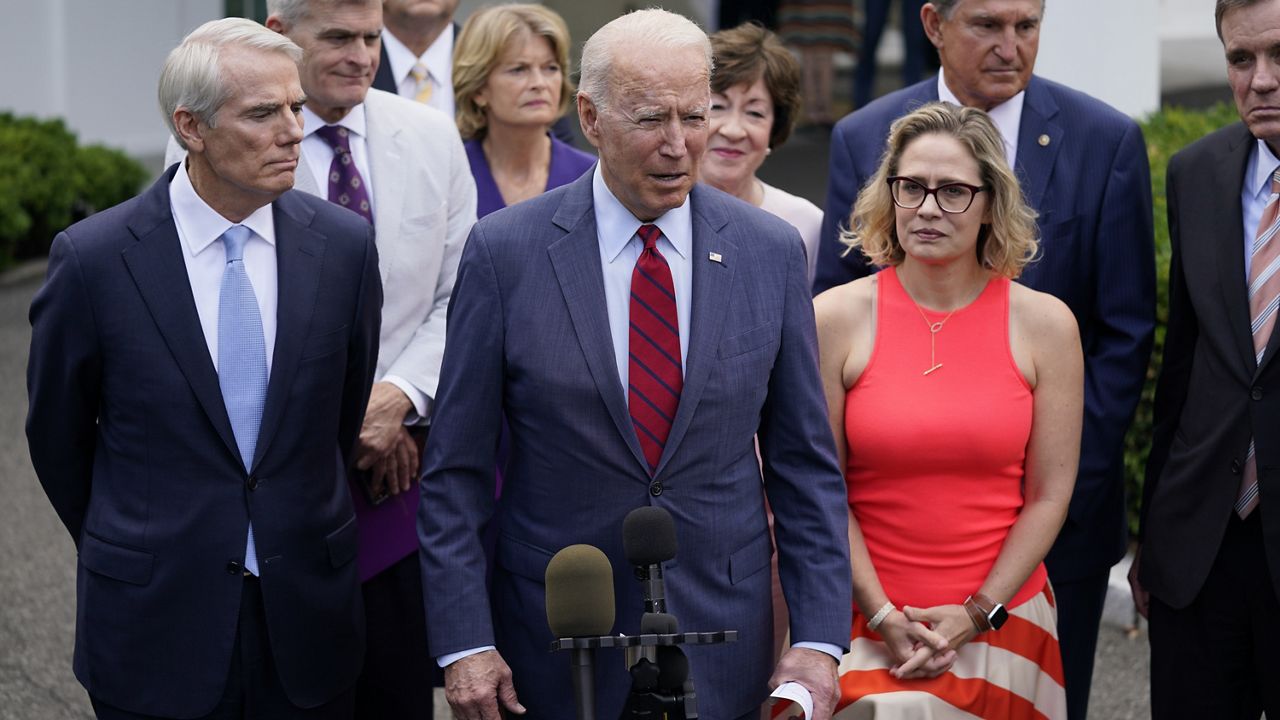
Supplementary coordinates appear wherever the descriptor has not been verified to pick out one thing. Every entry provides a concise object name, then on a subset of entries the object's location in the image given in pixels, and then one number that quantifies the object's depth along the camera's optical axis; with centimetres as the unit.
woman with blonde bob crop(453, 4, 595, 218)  1079
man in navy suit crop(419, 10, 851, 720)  686
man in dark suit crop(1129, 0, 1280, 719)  800
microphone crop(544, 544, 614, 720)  550
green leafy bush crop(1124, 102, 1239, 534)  1327
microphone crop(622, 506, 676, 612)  552
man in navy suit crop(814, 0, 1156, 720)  898
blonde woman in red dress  817
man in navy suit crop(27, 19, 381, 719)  727
